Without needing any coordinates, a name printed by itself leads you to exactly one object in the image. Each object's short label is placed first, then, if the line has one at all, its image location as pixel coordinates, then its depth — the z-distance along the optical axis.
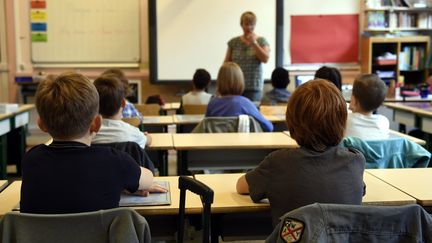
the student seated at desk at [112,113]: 2.46
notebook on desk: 1.74
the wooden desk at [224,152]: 3.08
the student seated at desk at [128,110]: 3.72
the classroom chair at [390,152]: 2.51
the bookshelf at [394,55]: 7.16
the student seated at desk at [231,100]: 3.79
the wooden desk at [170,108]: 5.36
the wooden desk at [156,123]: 4.12
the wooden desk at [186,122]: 4.12
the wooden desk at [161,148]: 2.92
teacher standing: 5.57
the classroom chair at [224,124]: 3.57
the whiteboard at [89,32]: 6.96
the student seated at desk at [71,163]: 1.58
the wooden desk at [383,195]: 1.79
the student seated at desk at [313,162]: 1.67
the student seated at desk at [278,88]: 4.75
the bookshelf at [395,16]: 7.13
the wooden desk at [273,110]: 4.50
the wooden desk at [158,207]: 1.72
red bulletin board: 7.32
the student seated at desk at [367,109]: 2.69
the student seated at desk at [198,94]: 4.87
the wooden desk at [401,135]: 3.04
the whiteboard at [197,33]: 6.97
